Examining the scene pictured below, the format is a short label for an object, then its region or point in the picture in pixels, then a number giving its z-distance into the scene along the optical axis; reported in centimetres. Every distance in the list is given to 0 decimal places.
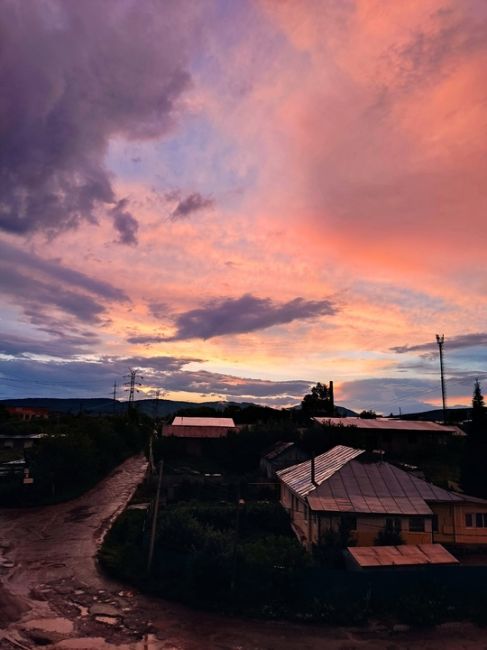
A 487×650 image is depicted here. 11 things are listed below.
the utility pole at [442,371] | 9094
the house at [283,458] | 5016
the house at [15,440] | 8075
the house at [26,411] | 14762
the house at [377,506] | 2778
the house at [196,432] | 6122
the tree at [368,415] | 10019
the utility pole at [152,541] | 2510
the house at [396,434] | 6253
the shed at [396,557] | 2319
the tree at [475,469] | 4094
